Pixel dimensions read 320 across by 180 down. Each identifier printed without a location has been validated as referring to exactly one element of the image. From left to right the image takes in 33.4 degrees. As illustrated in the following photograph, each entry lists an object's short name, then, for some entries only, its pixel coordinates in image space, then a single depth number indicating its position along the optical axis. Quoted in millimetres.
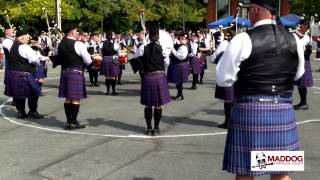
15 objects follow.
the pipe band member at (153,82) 7938
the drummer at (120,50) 14325
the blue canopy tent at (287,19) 19612
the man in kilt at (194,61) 14477
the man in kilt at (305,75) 10148
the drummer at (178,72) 12352
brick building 44062
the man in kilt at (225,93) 8430
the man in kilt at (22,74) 9383
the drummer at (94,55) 14938
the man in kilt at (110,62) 13789
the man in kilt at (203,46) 15719
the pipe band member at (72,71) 8383
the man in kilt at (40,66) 11461
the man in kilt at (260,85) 3686
